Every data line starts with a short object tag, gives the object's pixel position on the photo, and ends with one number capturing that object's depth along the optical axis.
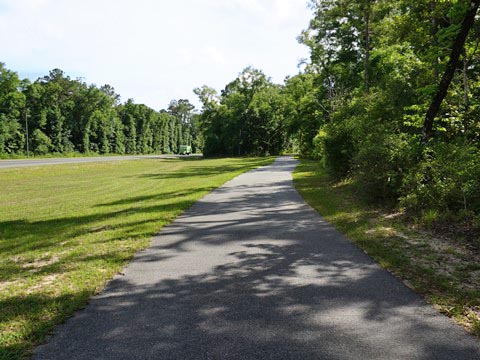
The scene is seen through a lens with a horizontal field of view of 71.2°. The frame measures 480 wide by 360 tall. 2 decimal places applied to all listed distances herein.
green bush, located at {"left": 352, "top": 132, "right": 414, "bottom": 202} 8.94
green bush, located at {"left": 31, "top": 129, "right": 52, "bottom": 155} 53.19
